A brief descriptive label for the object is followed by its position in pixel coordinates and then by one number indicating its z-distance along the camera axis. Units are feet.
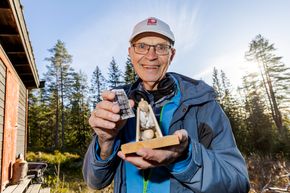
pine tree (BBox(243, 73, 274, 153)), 102.39
